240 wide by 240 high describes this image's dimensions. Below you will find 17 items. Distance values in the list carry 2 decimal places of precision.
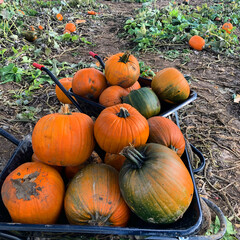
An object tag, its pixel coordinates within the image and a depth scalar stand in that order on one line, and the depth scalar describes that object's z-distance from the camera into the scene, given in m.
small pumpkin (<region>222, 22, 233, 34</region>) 6.37
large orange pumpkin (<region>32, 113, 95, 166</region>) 1.46
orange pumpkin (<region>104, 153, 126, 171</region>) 1.69
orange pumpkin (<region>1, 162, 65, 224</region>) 1.32
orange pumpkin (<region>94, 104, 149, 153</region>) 1.45
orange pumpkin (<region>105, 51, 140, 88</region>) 2.27
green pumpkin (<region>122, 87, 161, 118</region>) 2.08
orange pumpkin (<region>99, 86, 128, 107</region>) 2.23
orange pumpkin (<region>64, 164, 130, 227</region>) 1.29
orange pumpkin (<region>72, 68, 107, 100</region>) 2.38
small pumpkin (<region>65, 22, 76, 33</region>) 6.12
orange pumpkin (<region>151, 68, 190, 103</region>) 2.23
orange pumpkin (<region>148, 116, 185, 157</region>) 1.64
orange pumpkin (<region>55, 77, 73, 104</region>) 3.06
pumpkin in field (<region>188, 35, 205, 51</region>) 5.50
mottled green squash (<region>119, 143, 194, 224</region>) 1.21
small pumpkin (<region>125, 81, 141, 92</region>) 2.48
